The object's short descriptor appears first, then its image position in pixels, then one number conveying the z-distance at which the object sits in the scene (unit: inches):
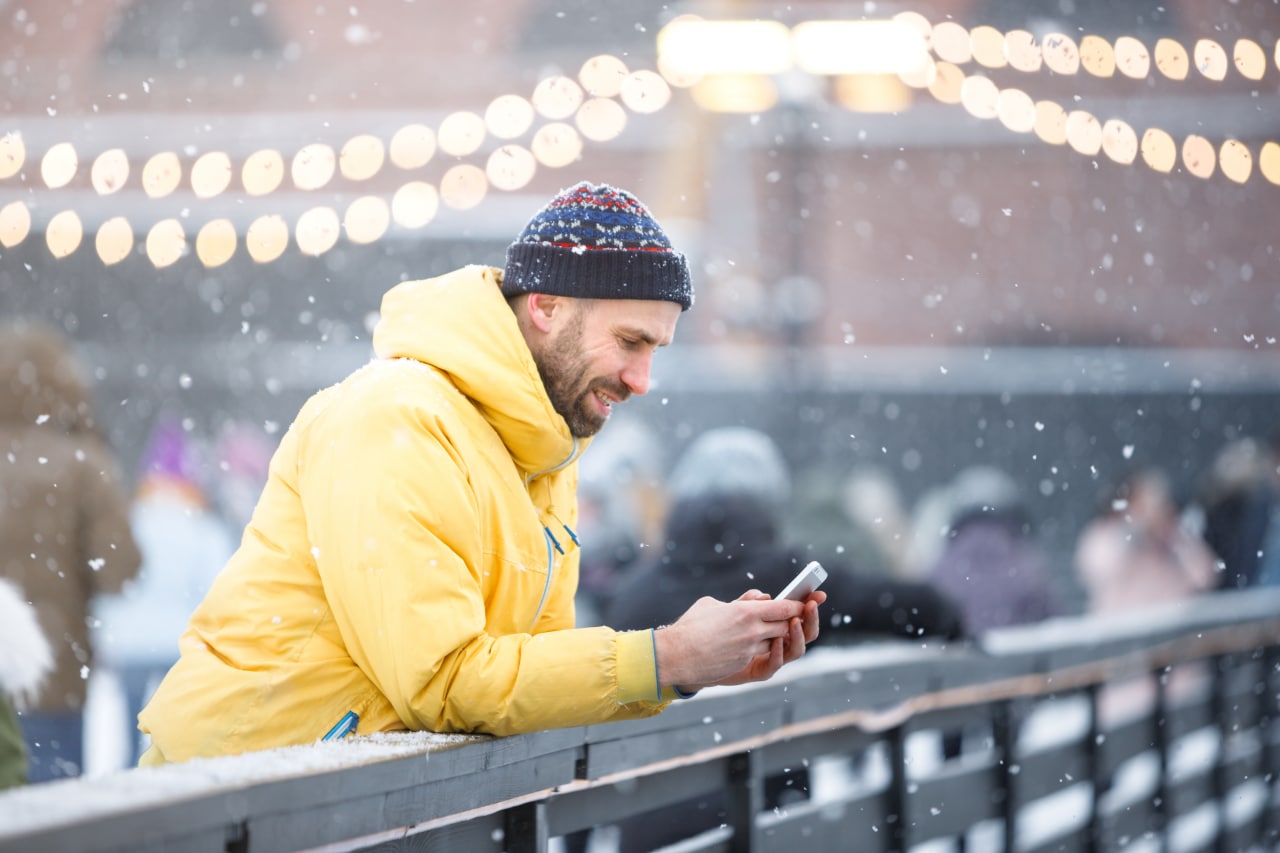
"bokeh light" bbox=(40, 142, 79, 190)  903.7
